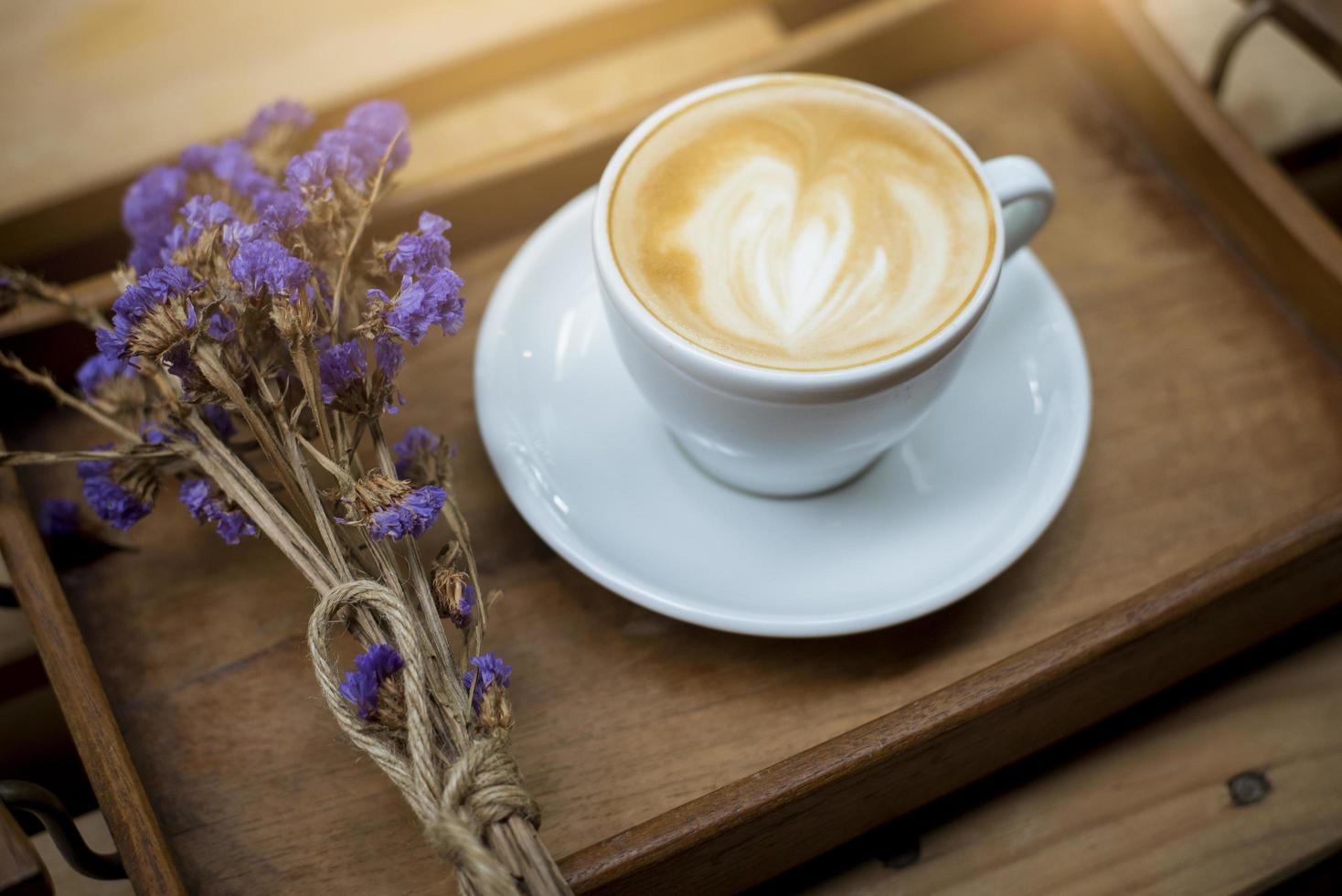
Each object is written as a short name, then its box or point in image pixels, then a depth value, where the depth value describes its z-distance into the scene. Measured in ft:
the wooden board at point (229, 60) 3.30
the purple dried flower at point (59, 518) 2.26
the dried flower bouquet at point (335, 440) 1.66
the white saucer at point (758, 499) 2.13
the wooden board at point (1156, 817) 2.27
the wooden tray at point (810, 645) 1.95
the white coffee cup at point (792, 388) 1.90
